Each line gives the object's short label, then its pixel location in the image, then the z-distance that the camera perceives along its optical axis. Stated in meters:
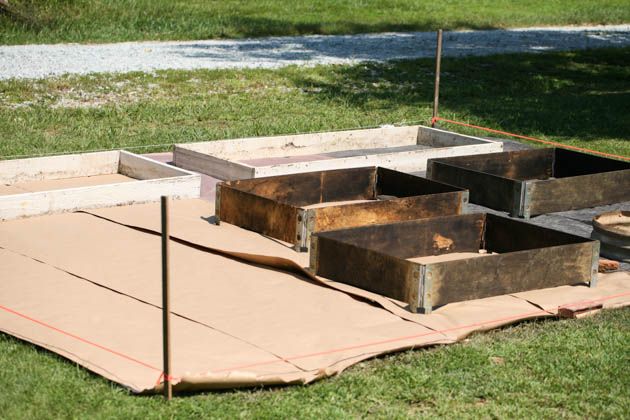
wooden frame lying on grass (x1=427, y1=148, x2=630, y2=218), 11.83
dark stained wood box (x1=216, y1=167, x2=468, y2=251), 10.45
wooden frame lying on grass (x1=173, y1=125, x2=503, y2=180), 12.81
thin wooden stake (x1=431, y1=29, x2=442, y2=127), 16.11
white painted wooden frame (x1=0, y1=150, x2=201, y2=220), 11.01
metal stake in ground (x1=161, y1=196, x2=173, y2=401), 6.63
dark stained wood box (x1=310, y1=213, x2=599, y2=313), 8.58
